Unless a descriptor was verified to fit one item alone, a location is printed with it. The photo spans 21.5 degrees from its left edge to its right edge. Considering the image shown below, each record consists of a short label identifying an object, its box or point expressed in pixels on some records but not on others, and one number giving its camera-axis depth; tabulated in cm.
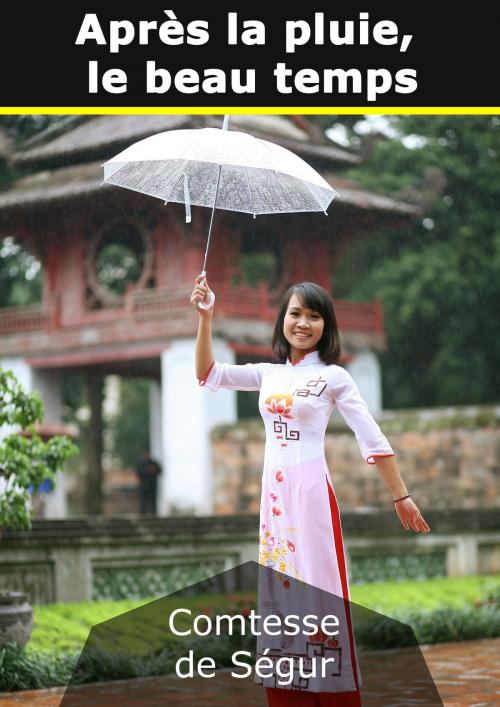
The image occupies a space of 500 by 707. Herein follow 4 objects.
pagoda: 2084
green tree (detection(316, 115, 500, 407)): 2406
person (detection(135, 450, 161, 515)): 2120
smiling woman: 450
